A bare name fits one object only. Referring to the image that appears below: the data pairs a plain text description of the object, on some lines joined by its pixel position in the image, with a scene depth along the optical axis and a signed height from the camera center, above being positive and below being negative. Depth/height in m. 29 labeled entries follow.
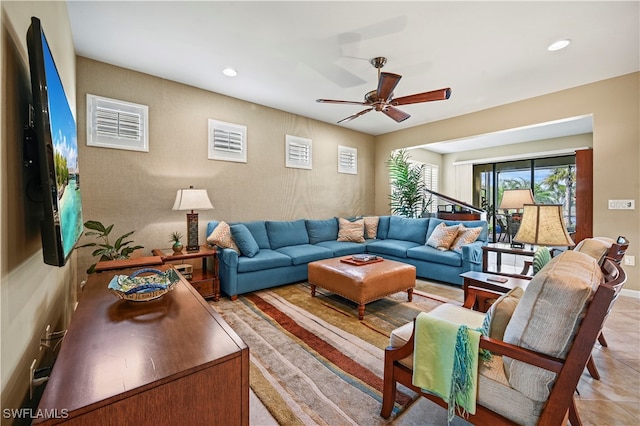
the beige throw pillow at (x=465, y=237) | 3.96 -0.37
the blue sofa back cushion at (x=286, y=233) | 4.29 -0.36
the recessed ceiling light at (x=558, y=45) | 2.74 +1.69
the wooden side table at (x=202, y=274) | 3.15 -0.81
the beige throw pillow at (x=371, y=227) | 5.30 -0.31
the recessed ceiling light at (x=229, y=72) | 3.30 +1.68
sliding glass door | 6.52 +0.75
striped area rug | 1.61 -1.11
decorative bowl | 1.33 -0.39
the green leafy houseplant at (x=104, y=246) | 2.66 -0.38
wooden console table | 0.72 -0.48
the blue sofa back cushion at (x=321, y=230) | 4.79 -0.34
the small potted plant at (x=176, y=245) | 3.30 -0.42
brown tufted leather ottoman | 2.79 -0.73
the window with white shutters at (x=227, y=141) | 3.99 +1.03
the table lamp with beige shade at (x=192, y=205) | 3.32 +0.06
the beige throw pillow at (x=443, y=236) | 4.13 -0.38
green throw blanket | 1.19 -0.68
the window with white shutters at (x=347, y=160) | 5.79 +1.10
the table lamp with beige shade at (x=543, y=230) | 2.25 -0.15
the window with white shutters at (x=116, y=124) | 3.09 +1.00
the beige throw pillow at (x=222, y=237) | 3.50 -0.34
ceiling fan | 2.57 +1.19
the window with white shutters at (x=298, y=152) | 4.87 +1.06
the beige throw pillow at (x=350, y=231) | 4.92 -0.36
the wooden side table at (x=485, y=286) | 2.26 -0.64
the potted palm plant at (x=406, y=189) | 5.54 +0.46
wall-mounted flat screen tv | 0.92 +0.24
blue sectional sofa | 3.45 -0.58
